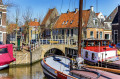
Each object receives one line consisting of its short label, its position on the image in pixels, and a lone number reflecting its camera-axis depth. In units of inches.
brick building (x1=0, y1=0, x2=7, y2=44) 924.6
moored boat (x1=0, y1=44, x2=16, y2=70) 703.7
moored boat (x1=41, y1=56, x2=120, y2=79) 392.2
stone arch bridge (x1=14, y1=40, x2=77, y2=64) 835.4
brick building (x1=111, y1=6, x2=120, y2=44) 1254.3
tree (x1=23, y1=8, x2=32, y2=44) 1320.1
